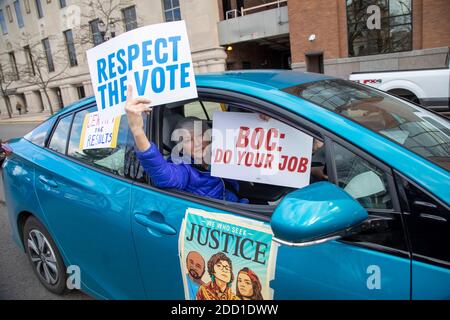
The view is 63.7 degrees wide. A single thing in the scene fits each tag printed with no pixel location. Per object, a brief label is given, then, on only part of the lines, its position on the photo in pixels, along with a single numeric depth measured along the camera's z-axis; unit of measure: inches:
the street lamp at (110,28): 803.6
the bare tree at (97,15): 1063.9
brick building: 612.1
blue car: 49.9
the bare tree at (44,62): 1375.5
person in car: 74.4
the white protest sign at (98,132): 94.0
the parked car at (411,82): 332.8
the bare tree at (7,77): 1674.5
